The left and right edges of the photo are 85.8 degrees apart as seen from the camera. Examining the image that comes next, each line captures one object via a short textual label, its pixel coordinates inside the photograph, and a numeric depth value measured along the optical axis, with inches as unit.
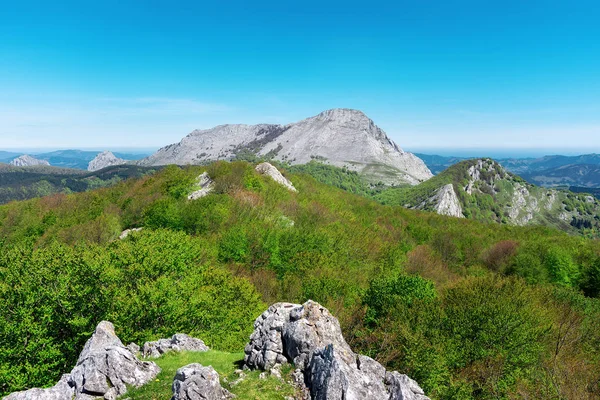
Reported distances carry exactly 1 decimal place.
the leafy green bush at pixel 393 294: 1438.2
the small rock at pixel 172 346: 823.8
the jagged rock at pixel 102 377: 611.5
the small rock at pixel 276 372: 695.7
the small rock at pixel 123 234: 2605.8
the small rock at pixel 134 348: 833.5
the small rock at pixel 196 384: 563.8
